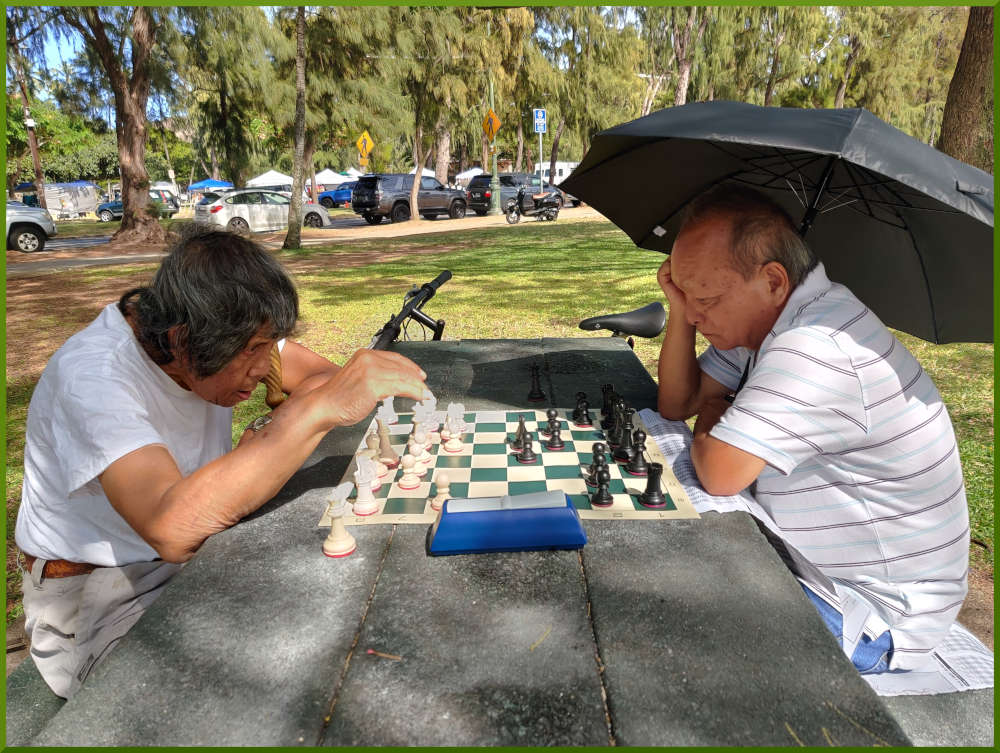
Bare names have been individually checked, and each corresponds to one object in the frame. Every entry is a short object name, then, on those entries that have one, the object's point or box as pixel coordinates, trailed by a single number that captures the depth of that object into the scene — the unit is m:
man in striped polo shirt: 1.55
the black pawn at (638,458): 1.80
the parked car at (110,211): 30.58
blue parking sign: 22.03
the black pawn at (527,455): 1.90
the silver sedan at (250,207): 17.81
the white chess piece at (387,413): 2.12
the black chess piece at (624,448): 1.87
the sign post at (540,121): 22.04
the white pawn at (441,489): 1.62
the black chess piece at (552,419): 2.03
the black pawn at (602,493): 1.60
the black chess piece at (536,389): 2.44
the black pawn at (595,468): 1.68
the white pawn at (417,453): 1.80
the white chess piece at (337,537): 1.39
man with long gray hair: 1.45
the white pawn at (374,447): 1.85
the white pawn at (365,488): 1.56
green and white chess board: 1.58
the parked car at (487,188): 23.61
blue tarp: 40.93
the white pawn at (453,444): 1.98
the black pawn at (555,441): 1.99
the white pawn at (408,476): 1.72
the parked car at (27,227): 15.69
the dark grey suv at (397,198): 21.97
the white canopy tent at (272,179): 40.12
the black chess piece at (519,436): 1.97
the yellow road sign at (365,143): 19.89
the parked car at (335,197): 33.06
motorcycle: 20.16
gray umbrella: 1.48
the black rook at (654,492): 1.59
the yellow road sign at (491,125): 19.95
